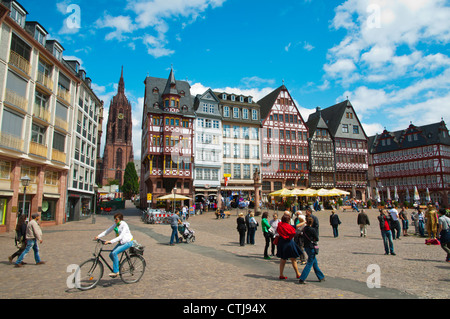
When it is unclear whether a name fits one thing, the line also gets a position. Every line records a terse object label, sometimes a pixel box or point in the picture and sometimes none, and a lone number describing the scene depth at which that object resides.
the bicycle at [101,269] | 7.01
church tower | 117.25
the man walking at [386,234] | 12.26
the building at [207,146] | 43.75
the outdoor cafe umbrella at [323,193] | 34.00
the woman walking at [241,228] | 15.07
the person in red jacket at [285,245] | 7.89
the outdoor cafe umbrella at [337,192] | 34.44
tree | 108.38
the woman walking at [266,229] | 11.81
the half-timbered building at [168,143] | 41.38
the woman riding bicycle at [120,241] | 7.43
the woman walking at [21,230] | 10.41
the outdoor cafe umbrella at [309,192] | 33.80
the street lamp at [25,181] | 17.36
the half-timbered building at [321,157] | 51.47
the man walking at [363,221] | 17.94
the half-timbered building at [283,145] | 48.56
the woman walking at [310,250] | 7.59
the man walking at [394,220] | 16.11
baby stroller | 16.39
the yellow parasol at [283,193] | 33.31
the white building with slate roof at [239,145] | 45.66
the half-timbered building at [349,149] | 53.72
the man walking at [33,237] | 10.02
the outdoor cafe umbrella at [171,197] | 32.26
